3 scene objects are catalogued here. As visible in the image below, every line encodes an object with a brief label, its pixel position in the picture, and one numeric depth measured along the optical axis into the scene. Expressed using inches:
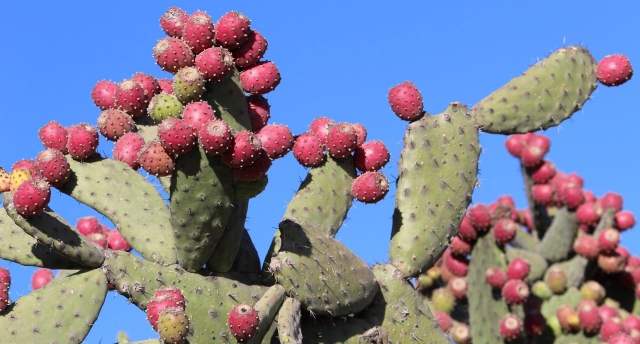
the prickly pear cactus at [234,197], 114.7
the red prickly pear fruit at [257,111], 135.9
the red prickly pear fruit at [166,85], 149.9
